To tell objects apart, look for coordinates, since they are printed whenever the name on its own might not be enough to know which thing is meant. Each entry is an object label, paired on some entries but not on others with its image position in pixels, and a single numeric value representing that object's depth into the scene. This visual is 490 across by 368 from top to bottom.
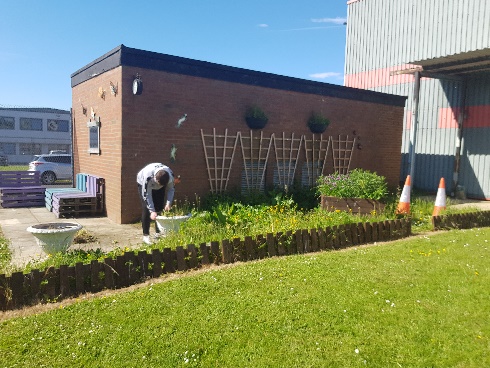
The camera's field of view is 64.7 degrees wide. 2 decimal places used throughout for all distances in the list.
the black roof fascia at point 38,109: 45.51
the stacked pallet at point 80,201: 8.64
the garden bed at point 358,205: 7.98
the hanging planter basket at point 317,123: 11.02
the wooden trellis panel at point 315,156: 11.26
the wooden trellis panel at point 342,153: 11.80
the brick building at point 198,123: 8.20
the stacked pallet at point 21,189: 10.09
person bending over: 5.93
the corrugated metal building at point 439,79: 13.17
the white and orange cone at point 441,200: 8.86
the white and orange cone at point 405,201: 8.46
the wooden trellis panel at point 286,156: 10.65
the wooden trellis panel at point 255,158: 10.05
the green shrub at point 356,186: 8.16
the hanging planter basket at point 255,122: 9.82
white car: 19.56
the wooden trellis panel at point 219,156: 9.36
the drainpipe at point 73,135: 11.92
